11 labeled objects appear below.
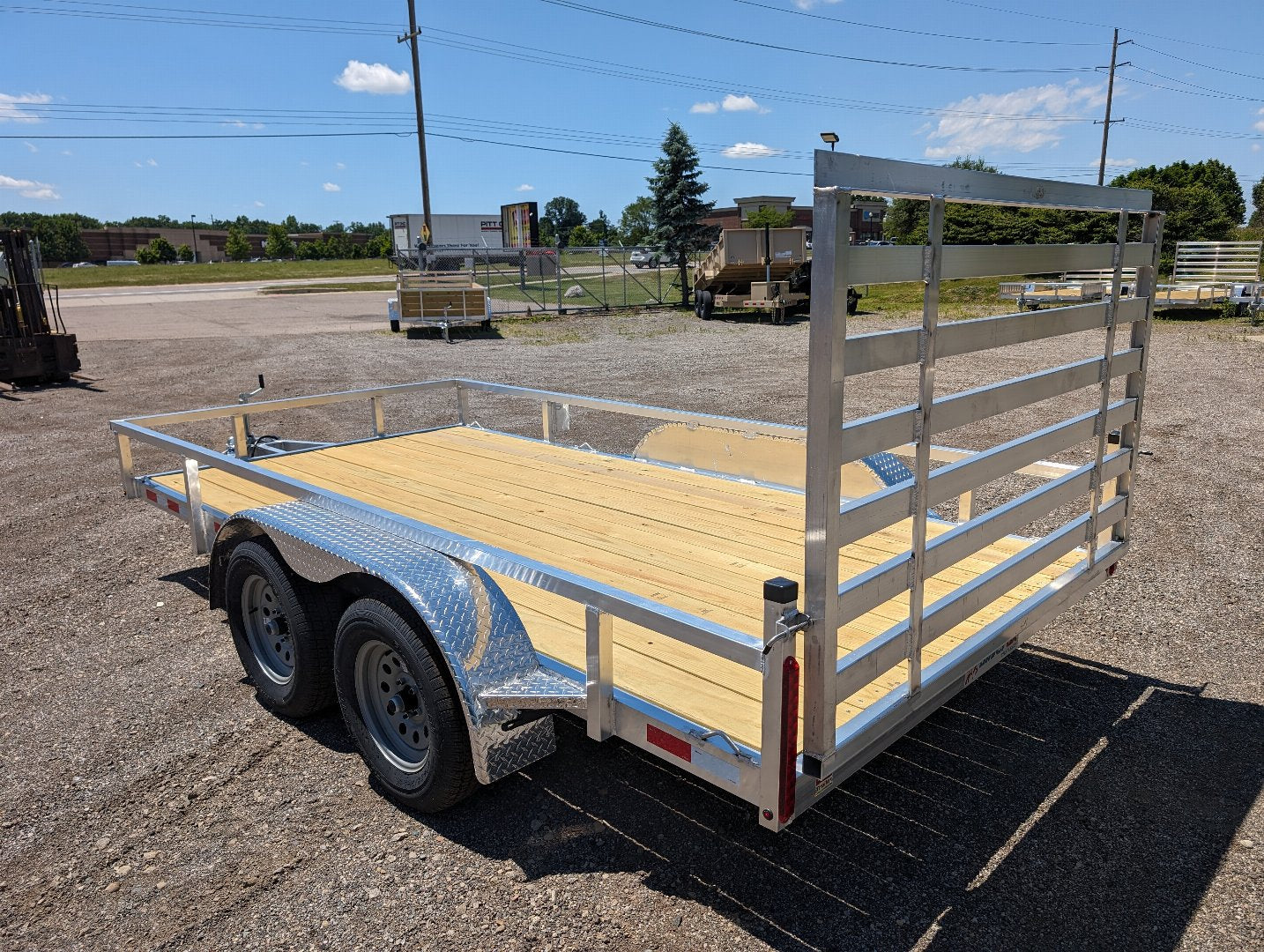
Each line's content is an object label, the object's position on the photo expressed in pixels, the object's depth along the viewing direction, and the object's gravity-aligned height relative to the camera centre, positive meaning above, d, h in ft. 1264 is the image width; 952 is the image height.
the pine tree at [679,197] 119.03 +6.15
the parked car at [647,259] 104.43 -2.16
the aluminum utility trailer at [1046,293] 69.09 -4.19
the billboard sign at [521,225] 133.80 +3.43
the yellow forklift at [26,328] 47.52 -3.65
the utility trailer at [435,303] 74.38 -4.29
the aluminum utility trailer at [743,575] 7.50 -4.05
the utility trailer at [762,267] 79.00 -2.04
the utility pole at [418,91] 105.81 +17.85
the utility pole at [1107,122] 154.60 +18.94
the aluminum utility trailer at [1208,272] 72.59 -3.19
